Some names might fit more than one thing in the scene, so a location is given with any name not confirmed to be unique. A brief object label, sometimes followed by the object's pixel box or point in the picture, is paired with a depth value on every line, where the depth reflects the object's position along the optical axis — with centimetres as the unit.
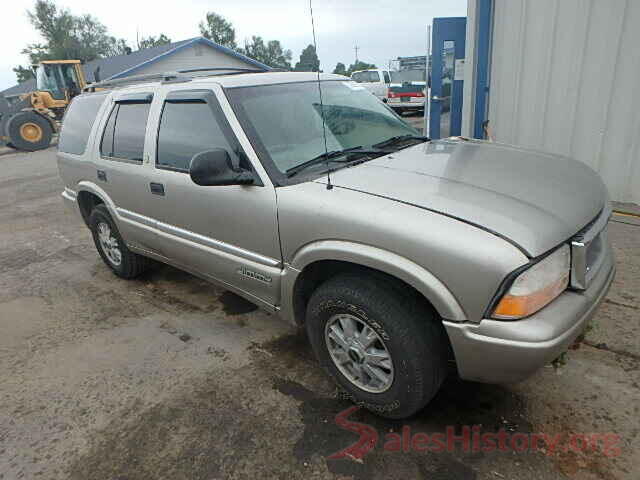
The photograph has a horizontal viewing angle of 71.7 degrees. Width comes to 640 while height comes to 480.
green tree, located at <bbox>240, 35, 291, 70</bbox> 5975
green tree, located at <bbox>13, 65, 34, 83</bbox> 6481
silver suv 180
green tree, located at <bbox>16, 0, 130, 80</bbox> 5534
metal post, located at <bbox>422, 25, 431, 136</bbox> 706
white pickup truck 1575
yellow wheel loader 1595
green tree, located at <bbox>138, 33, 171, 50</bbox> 7106
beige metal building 476
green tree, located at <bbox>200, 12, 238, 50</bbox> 6134
